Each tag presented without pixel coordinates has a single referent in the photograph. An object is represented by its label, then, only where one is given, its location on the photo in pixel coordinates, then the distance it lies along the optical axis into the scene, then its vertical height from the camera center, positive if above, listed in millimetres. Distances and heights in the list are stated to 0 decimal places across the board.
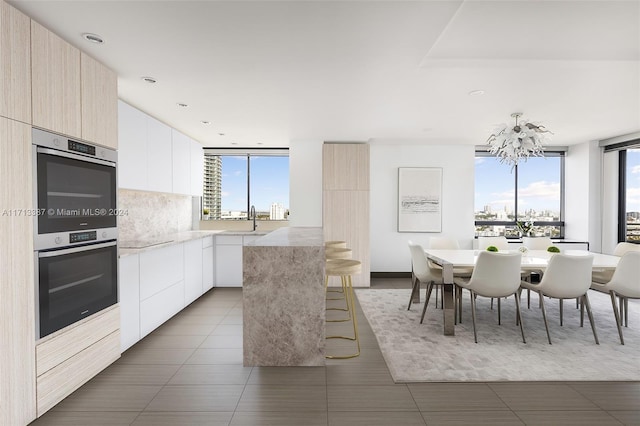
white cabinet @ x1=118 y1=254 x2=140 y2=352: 3064 -835
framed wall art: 6562 +174
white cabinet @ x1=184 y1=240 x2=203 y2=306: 4566 -867
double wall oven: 2176 -152
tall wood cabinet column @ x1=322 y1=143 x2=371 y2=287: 5789 +237
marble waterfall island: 2795 -716
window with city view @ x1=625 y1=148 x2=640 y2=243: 5715 +206
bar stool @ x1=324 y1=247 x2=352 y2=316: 3648 -485
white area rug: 2758 -1310
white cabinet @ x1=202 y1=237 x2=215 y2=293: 5246 -889
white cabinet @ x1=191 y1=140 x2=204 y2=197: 5598 +677
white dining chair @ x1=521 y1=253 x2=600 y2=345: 3373 -689
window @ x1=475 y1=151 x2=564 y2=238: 6887 +263
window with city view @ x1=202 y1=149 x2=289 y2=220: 6551 +457
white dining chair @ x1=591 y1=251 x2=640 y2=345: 3385 -716
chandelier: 3812 +765
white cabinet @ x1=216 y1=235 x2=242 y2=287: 5684 -872
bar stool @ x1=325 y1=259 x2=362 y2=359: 2883 -509
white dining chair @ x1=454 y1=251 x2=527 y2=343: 3396 -676
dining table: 3600 -603
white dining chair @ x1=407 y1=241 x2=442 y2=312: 4039 -748
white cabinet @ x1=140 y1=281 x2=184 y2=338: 3465 -1095
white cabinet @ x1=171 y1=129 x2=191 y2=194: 4852 +677
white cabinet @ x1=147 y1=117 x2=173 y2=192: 4070 +649
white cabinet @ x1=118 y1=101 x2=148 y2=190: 3453 +643
